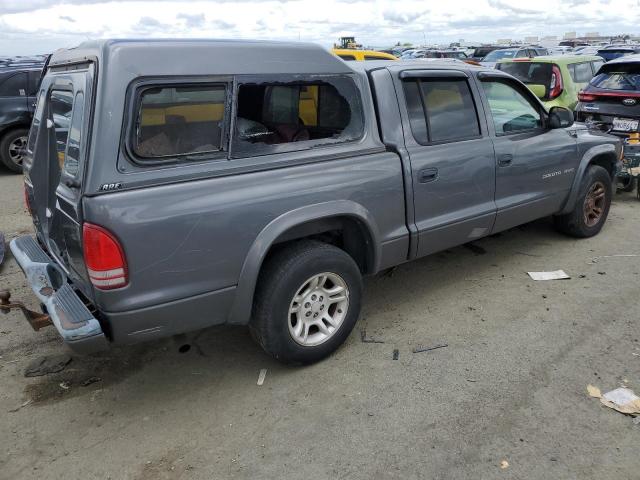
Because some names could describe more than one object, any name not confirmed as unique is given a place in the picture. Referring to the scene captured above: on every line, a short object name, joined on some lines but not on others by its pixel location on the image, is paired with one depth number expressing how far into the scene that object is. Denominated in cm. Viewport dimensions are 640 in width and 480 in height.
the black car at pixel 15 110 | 878
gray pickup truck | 256
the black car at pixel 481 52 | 2677
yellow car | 978
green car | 945
